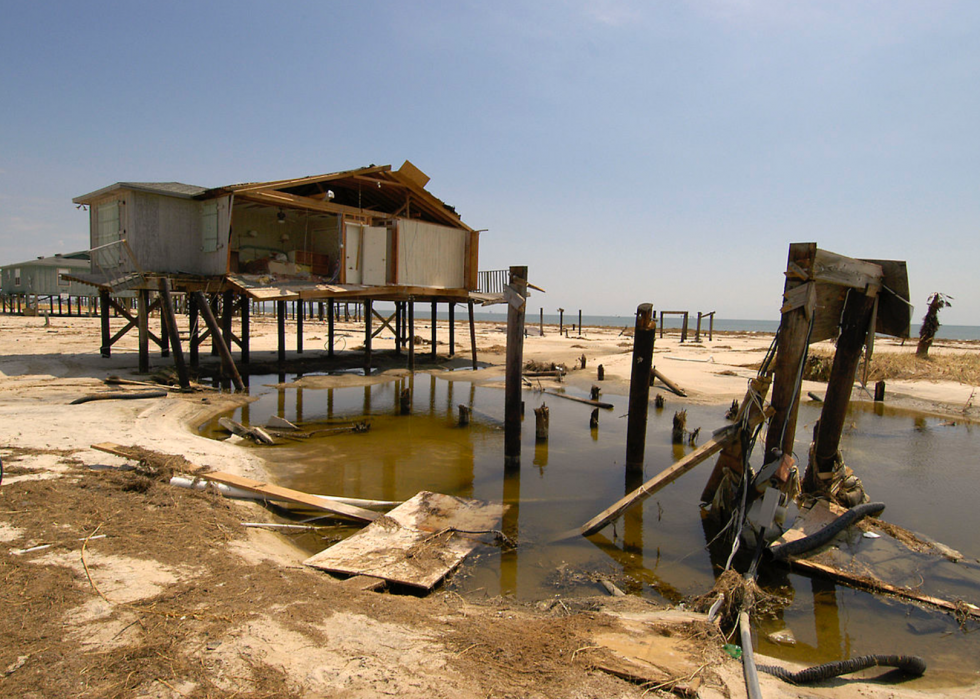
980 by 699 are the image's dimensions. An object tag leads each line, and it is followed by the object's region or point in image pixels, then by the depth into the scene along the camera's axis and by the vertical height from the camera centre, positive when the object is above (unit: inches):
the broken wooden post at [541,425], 507.2 -102.8
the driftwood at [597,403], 663.1 -106.7
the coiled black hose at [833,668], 163.5 -106.4
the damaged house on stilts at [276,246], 697.6 +93.4
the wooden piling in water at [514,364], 407.2 -37.4
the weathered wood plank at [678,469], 265.9 -75.0
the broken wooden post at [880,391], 734.9 -87.7
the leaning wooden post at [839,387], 322.7 -38.0
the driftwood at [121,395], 486.9 -87.1
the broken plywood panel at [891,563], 244.5 -116.5
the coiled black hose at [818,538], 262.2 -104.1
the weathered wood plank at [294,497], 291.1 -104.3
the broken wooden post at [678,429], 522.3 -105.8
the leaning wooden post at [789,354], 254.2 -15.0
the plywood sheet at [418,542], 228.1 -111.4
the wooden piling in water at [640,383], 374.9 -44.3
